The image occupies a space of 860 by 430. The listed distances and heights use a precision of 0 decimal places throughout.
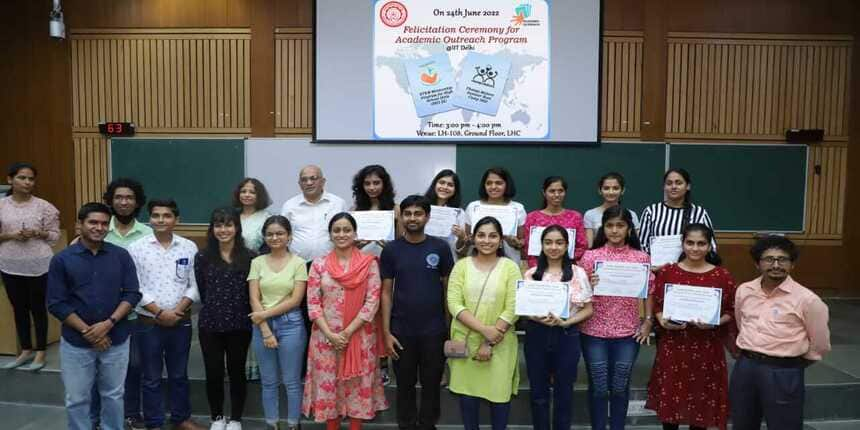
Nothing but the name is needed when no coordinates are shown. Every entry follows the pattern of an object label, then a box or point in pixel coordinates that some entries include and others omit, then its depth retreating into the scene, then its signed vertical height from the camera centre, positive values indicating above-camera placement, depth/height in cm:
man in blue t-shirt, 345 -76
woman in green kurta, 330 -80
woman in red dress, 320 -98
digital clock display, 640 +66
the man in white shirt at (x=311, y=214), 402 -20
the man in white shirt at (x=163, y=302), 359 -76
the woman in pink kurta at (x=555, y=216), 387 -18
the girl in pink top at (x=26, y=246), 437 -50
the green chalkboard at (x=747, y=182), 631 +13
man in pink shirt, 281 -74
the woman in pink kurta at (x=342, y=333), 346 -92
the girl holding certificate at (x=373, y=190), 404 -2
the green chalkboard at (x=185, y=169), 641 +19
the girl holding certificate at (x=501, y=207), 397 -12
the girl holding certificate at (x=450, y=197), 403 -6
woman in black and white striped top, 379 -14
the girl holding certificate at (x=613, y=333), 332 -86
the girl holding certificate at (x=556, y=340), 327 -90
